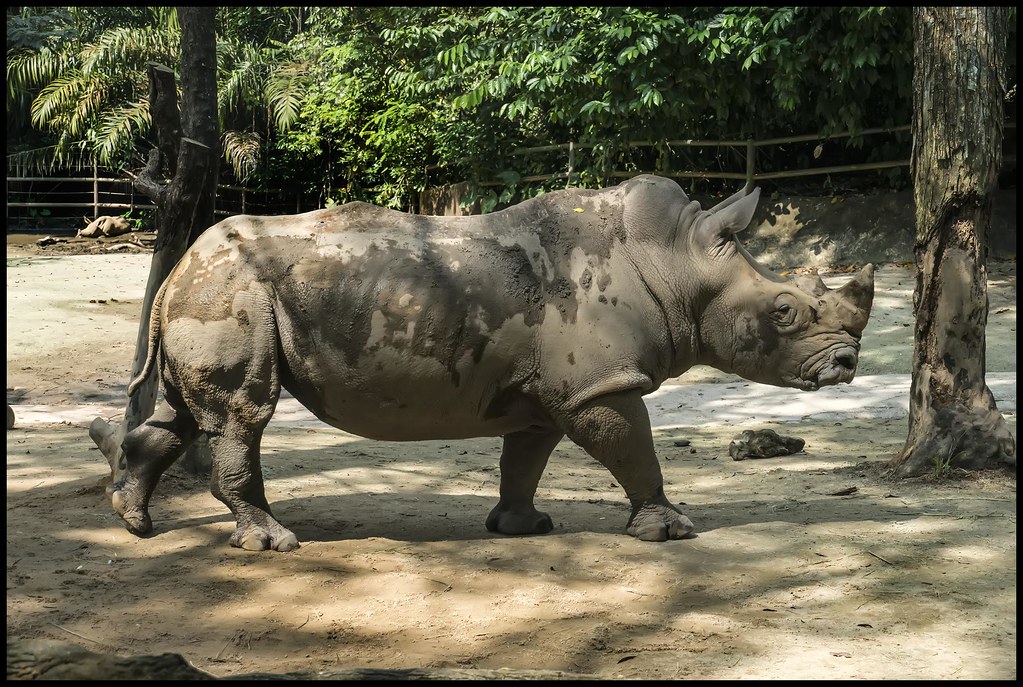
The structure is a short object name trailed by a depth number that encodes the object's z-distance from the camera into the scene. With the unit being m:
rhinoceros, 5.65
